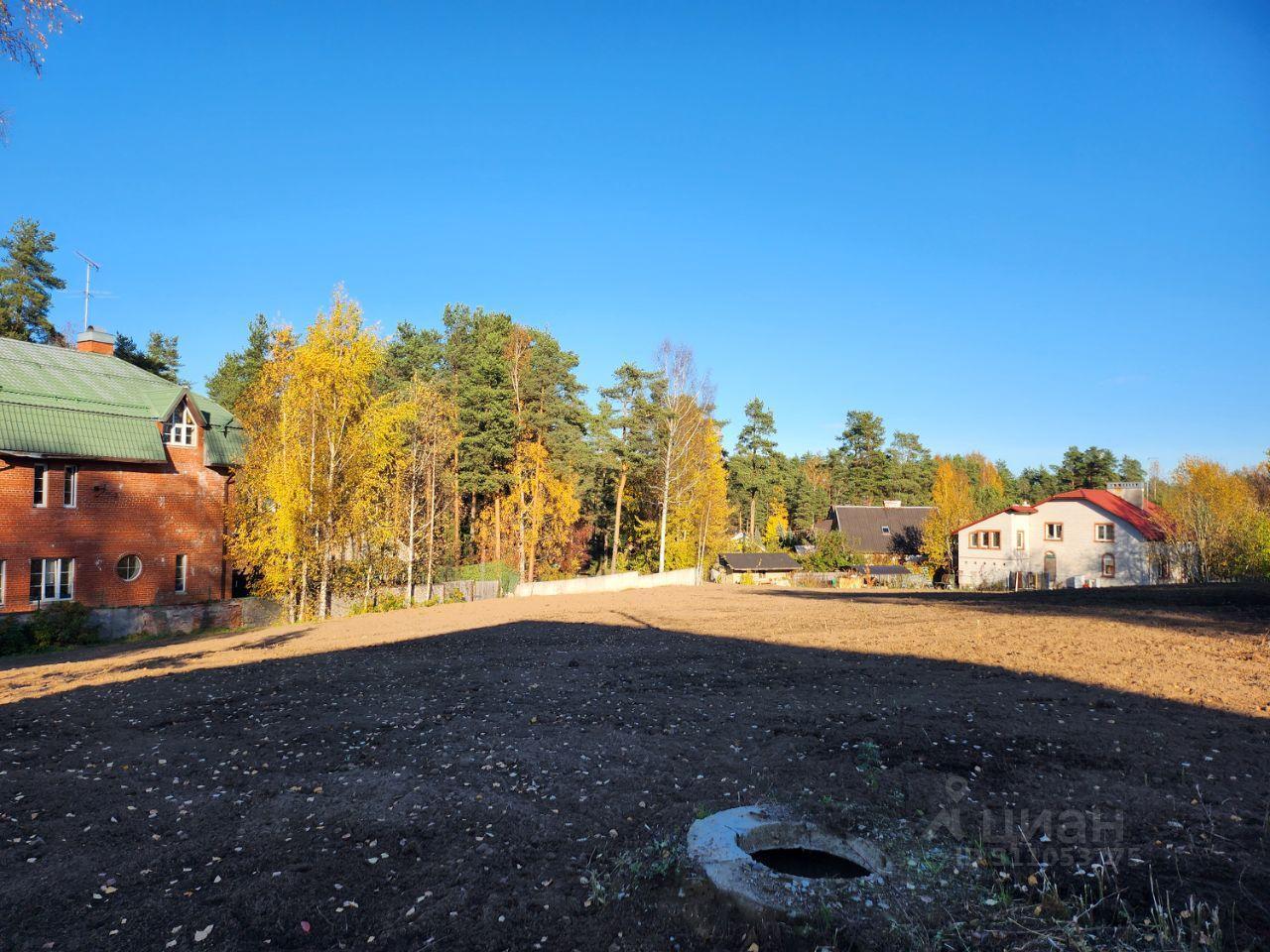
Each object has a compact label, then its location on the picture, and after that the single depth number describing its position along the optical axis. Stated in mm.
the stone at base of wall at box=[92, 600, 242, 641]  23953
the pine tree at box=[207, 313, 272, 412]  51094
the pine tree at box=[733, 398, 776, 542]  81938
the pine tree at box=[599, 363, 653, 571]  48812
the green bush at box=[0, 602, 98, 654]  21719
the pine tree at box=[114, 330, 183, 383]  47956
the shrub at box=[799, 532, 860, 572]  58781
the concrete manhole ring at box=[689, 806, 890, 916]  4602
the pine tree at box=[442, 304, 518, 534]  43250
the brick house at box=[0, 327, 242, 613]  25297
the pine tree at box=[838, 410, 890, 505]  91000
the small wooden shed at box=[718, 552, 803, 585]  54375
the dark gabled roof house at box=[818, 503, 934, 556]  69438
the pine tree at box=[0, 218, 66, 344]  43656
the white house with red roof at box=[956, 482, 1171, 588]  45094
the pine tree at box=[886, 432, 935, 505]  90062
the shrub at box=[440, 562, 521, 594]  39428
